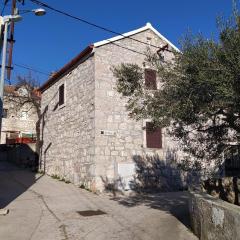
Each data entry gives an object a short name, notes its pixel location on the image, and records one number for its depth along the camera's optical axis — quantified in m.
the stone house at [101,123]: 9.66
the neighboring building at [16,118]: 20.31
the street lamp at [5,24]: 6.99
